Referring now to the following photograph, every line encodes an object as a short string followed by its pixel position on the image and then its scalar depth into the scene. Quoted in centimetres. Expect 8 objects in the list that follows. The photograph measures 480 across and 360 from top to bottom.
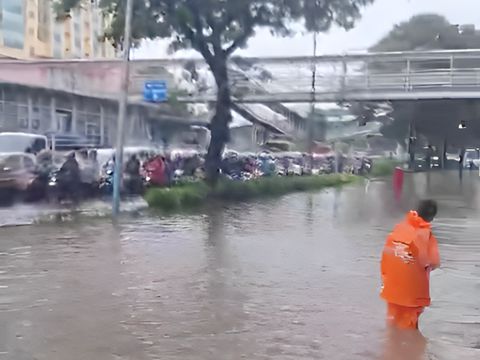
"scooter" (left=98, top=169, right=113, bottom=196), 1952
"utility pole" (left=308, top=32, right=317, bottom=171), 2300
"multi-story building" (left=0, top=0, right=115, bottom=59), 2144
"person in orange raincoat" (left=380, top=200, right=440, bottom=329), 666
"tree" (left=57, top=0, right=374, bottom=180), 2133
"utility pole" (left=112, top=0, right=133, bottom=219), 1662
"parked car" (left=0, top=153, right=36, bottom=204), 1815
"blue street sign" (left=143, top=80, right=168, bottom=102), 2059
